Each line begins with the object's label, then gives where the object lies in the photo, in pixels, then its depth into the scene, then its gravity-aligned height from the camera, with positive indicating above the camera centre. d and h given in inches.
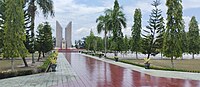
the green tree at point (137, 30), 765.3 +103.2
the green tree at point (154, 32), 703.8 +86.5
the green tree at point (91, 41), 1344.7 +59.6
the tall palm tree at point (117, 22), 654.9 +129.2
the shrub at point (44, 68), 298.7 -53.1
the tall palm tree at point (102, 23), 704.3 +144.0
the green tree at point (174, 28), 360.8 +54.5
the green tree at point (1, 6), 451.6 +157.3
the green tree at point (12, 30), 300.6 +40.9
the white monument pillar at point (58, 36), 1650.3 +145.0
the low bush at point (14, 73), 241.8 -55.7
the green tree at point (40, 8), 419.9 +135.4
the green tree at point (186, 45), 837.6 +10.3
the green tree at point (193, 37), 863.0 +67.9
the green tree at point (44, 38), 670.6 +48.3
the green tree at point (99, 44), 1347.6 +27.8
